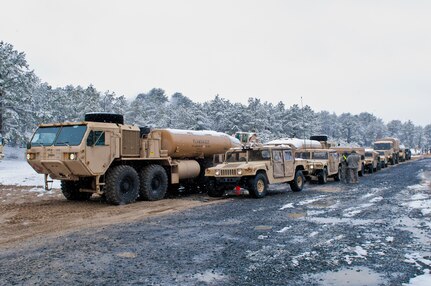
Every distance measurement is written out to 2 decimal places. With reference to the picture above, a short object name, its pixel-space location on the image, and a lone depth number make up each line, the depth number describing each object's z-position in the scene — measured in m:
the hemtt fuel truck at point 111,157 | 12.93
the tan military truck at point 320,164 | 20.80
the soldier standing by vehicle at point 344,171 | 21.77
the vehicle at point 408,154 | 53.92
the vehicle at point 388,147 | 39.69
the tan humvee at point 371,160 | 29.47
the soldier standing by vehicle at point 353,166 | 20.84
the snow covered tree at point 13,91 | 41.72
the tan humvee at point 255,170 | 14.82
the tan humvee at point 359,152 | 26.34
